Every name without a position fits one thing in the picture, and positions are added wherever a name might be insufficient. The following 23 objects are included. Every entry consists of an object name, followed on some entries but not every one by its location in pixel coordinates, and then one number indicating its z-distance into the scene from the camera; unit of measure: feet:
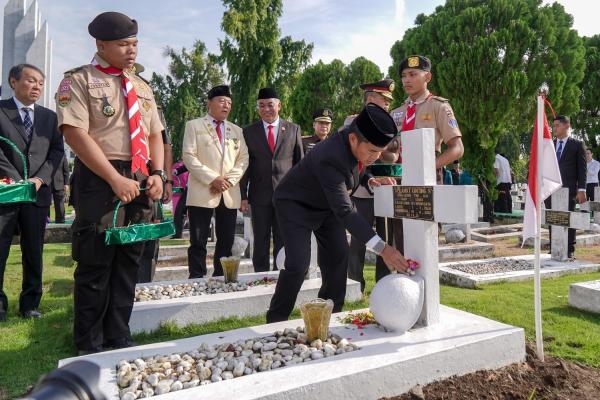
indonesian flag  11.43
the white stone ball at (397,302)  10.56
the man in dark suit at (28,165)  14.73
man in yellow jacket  17.85
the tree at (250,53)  76.43
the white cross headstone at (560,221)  22.98
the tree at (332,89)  95.09
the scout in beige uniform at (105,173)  10.49
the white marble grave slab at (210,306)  13.64
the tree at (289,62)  84.38
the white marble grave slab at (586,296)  14.99
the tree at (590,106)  70.64
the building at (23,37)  111.04
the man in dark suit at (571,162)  25.35
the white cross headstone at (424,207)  10.95
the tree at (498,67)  44.47
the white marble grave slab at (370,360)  8.09
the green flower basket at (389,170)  15.19
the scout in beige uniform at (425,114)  14.29
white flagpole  10.94
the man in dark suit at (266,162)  18.57
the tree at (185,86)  98.32
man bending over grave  11.12
